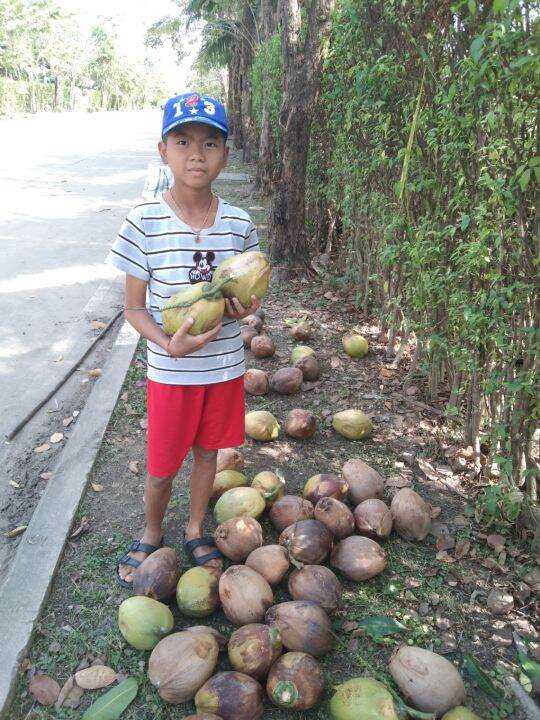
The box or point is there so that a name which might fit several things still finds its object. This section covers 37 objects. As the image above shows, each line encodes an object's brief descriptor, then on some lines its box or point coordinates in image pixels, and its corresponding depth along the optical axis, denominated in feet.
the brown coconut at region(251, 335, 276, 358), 15.48
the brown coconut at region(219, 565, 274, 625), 7.19
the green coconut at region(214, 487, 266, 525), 9.12
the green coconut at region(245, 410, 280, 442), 11.72
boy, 6.79
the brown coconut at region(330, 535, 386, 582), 8.18
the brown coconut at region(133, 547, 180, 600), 7.64
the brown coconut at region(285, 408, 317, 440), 11.73
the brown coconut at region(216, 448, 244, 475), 10.19
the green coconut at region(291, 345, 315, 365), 14.87
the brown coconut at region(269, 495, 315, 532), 8.91
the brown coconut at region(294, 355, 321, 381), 14.37
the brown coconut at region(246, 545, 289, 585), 7.81
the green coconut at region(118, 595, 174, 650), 7.08
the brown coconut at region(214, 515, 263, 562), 8.26
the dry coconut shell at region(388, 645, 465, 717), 6.26
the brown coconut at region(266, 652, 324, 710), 6.22
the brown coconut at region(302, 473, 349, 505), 9.33
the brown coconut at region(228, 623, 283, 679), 6.50
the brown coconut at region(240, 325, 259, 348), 16.10
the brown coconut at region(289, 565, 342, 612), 7.44
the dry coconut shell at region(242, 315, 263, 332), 16.57
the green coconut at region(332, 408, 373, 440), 11.86
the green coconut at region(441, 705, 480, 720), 6.02
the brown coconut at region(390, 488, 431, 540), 9.06
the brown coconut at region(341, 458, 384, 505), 9.53
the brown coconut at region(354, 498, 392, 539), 8.81
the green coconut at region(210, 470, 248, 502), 9.77
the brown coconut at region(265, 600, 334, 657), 6.82
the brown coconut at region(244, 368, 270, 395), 13.54
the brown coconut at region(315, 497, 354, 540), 8.61
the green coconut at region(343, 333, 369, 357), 15.69
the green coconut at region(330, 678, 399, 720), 5.90
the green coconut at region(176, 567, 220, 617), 7.47
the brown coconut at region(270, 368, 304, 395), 13.66
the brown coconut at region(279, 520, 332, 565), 8.08
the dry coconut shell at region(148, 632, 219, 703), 6.43
